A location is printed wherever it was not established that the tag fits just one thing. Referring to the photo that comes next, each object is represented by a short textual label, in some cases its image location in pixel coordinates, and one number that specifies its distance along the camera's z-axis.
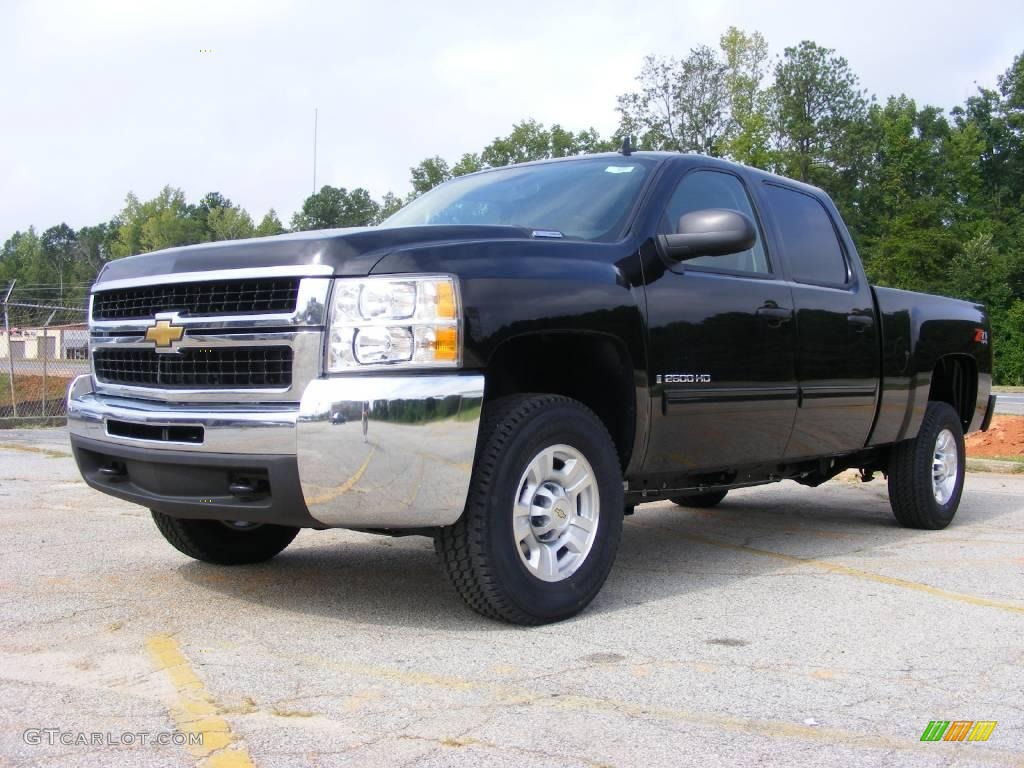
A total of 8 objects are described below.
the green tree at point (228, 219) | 73.17
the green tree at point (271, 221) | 62.61
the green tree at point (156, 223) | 75.38
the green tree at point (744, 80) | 57.35
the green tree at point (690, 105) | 57.03
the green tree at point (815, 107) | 60.16
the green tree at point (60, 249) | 88.25
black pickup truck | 3.72
